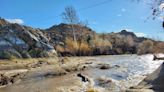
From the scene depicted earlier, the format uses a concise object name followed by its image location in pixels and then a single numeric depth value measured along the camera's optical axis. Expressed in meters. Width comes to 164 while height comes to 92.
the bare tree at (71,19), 30.21
